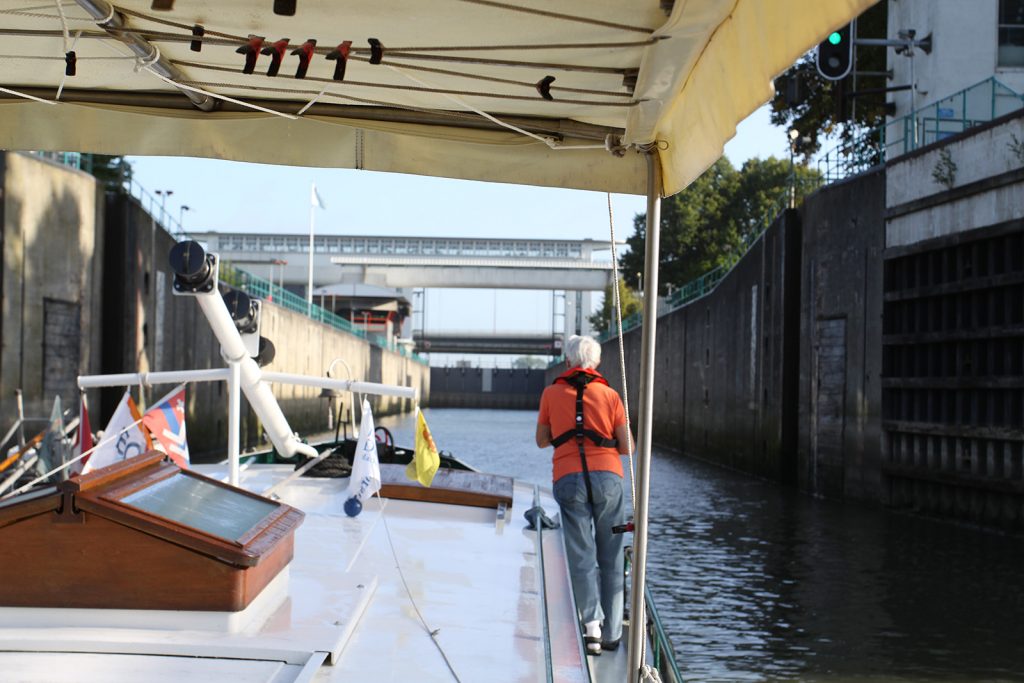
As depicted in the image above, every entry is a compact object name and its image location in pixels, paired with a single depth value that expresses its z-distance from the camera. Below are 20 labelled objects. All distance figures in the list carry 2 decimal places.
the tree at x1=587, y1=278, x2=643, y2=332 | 72.69
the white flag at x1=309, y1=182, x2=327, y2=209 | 50.50
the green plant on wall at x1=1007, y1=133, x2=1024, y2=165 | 14.38
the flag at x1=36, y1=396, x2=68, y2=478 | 12.00
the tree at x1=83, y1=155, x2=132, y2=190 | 35.07
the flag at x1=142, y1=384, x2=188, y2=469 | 7.54
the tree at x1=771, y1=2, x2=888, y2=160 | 32.41
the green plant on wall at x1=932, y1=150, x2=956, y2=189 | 16.16
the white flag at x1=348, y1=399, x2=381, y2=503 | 6.93
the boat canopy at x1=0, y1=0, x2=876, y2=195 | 3.01
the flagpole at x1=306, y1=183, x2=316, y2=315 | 50.34
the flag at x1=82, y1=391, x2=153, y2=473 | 7.25
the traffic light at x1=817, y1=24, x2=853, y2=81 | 14.68
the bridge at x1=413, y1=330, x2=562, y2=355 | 95.38
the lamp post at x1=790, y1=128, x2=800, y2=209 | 24.28
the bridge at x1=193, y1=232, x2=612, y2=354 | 62.03
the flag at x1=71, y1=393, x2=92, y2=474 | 7.98
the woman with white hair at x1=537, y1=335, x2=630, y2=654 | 5.64
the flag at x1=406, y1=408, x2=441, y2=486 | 6.71
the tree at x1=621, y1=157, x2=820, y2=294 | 59.31
